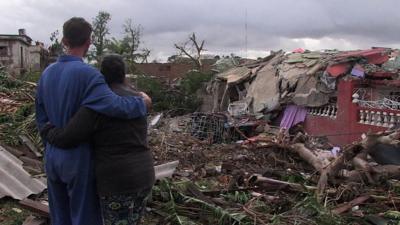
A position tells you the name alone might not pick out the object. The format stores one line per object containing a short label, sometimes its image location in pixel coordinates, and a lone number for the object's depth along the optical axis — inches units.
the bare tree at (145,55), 1589.6
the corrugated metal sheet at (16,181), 200.8
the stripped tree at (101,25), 1632.4
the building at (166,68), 1371.8
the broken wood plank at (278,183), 223.3
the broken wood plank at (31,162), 241.6
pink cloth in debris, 559.4
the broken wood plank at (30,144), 265.1
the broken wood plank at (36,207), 169.4
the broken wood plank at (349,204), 193.0
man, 104.7
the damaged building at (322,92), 431.8
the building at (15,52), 1184.2
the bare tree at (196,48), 1368.7
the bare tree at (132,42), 1517.6
